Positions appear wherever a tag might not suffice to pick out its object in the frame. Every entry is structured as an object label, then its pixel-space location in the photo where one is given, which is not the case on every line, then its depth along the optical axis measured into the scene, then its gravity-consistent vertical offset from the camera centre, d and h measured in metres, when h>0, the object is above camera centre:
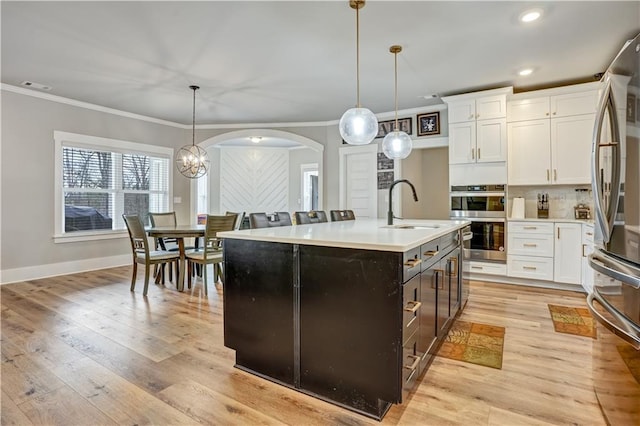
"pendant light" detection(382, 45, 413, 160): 3.52 +0.71
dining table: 3.86 -0.25
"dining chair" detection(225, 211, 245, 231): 4.18 -0.12
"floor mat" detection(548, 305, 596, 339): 2.71 -0.94
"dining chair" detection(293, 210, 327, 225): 3.04 -0.05
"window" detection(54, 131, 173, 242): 4.91 +0.46
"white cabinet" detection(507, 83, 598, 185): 3.97 +0.93
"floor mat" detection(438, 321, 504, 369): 2.24 -0.95
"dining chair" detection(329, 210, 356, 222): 3.74 -0.04
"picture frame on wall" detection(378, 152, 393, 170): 5.60 +0.83
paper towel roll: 4.35 +0.04
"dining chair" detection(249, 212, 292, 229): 2.51 -0.06
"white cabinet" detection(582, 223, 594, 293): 3.55 -0.38
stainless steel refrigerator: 1.29 -0.13
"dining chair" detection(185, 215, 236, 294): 3.85 -0.42
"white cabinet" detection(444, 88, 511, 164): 4.26 +1.11
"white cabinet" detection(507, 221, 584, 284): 3.86 -0.46
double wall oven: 4.24 -0.05
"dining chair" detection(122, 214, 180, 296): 3.77 -0.48
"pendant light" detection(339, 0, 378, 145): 2.71 +0.70
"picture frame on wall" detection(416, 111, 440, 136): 5.13 +1.36
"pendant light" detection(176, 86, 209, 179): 4.93 +0.77
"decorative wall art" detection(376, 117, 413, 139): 5.41 +1.41
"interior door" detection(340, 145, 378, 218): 5.81 +0.56
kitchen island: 1.58 -0.51
